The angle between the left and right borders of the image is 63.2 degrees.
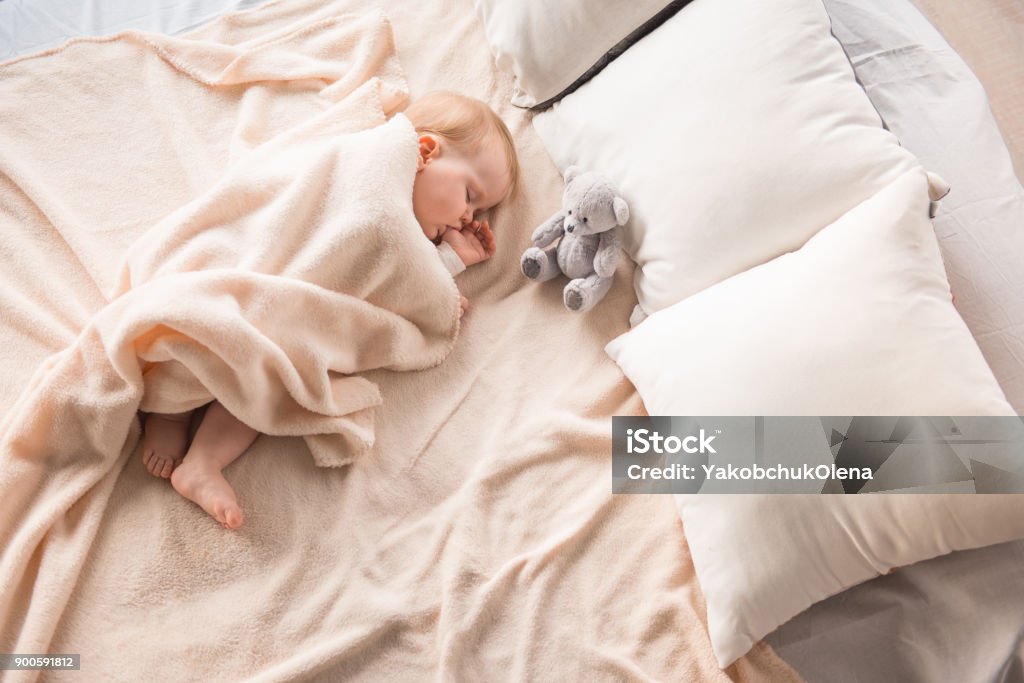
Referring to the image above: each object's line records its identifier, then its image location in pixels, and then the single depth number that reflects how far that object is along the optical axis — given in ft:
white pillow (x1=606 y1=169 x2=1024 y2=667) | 3.11
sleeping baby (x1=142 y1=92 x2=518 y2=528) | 4.44
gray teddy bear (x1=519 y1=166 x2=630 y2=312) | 4.09
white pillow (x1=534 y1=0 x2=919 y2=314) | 3.76
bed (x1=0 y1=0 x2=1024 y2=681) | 3.22
